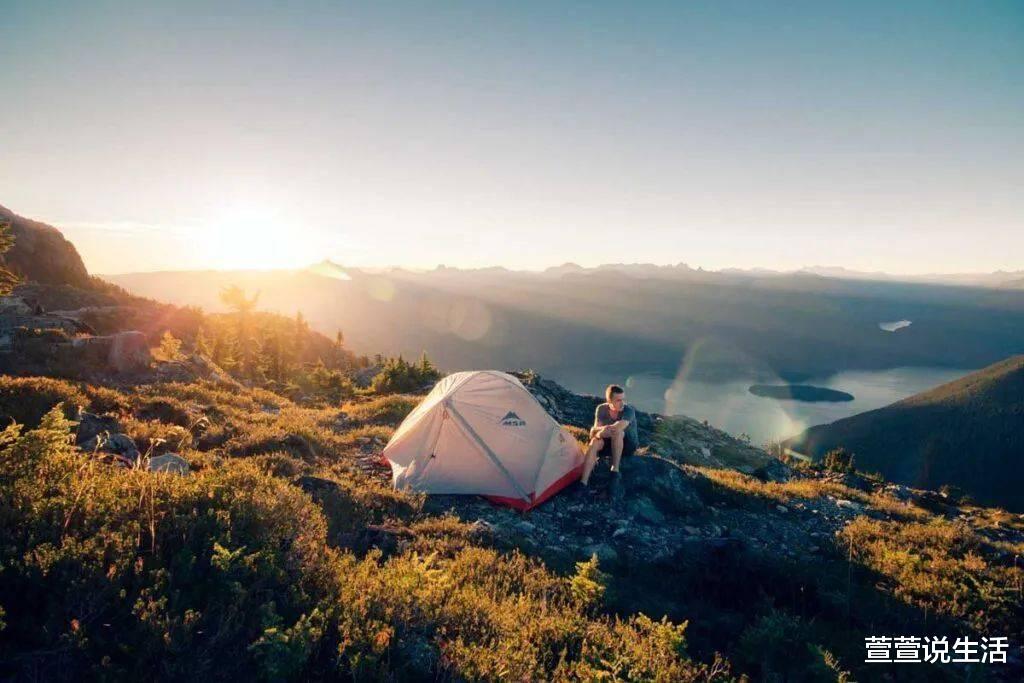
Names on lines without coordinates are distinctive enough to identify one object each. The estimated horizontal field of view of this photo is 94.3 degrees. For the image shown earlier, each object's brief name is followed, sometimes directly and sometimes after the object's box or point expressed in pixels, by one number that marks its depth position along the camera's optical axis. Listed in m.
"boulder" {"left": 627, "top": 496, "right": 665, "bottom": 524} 9.63
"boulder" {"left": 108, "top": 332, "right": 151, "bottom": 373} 16.02
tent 10.12
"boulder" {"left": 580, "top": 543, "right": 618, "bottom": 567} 7.91
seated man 10.50
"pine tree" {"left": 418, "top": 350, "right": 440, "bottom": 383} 25.72
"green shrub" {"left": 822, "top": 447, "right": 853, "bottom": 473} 22.38
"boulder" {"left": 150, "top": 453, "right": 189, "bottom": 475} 8.02
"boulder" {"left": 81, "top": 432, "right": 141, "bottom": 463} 8.53
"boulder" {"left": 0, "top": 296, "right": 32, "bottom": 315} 19.89
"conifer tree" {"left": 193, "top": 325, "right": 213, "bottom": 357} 24.22
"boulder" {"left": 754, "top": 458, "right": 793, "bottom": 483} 17.02
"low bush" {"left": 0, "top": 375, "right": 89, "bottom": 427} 9.33
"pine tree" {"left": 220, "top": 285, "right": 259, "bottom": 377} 31.12
